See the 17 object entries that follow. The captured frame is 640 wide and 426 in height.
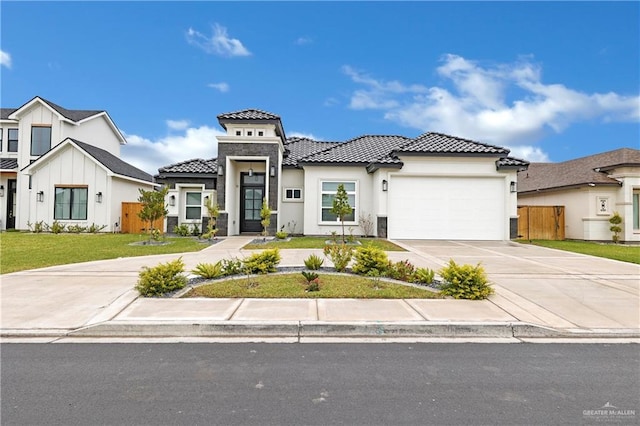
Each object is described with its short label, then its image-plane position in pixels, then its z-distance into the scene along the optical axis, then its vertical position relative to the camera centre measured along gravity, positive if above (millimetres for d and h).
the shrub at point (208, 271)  7406 -1164
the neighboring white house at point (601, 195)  17766 +1496
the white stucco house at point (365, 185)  16156 +1757
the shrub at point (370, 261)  7793 -954
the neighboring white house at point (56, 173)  19670 +2538
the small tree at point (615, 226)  17438 -168
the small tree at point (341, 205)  13031 +562
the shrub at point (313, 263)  8008 -1025
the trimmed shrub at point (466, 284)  6262 -1177
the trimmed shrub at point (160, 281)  6309 -1194
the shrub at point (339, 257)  8141 -913
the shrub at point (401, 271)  7434 -1131
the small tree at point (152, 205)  13695 +492
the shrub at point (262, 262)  7820 -1008
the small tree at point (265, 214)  14494 +197
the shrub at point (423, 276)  7137 -1167
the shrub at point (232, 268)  7758 -1143
